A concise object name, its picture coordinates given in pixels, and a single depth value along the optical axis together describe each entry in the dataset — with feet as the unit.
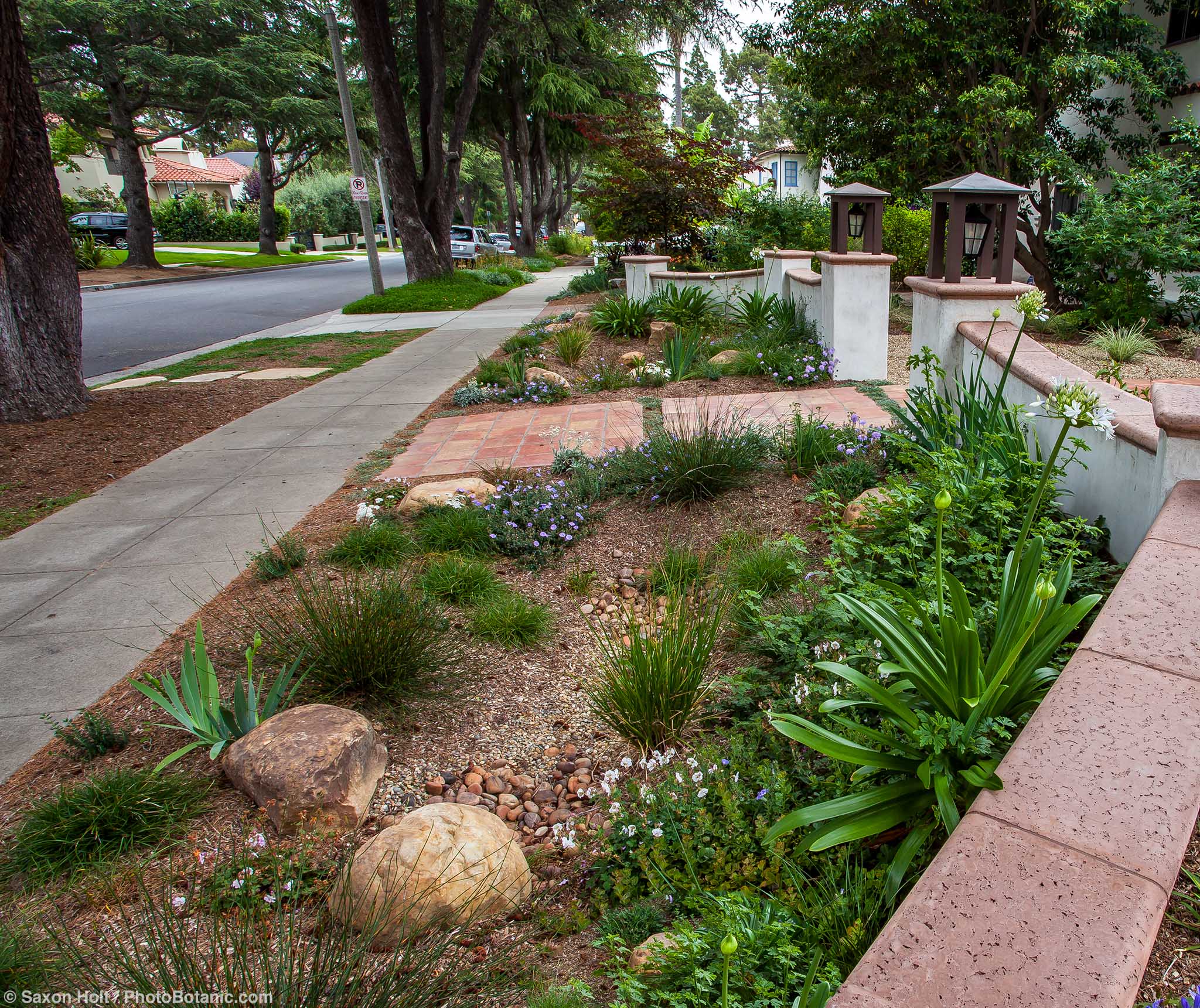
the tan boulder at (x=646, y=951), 6.08
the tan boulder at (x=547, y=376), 25.72
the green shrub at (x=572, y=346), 29.07
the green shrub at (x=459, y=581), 12.55
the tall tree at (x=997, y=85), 37.65
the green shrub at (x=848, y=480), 14.57
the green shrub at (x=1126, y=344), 25.38
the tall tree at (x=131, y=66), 84.89
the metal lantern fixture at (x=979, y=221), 16.89
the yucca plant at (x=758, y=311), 30.22
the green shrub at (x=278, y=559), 13.67
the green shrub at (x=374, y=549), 13.80
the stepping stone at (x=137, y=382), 32.04
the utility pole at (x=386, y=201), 101.45
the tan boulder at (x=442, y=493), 15.92
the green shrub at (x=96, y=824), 7.64
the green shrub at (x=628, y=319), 33.12
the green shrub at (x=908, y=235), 38.96
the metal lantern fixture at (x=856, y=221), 26.61
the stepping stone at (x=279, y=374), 32.71
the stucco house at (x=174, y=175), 180.24
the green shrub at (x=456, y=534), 14.40
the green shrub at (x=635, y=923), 6.70
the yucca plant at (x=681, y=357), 25.45
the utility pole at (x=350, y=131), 54.08
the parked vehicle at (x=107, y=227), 123.65
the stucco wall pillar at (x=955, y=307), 16.31
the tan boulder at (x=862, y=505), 12.32
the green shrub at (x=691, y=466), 15.40
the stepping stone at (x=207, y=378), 32.35
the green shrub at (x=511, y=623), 11.64
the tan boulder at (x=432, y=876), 6.83
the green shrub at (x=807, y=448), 15.94
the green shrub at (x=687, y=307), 33.14
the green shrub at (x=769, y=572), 11.89
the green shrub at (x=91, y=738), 9.48
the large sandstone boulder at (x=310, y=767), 8.25
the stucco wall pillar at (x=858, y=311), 23.81
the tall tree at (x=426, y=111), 53.21
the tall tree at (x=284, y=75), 93.61
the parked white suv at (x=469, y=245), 106.22
